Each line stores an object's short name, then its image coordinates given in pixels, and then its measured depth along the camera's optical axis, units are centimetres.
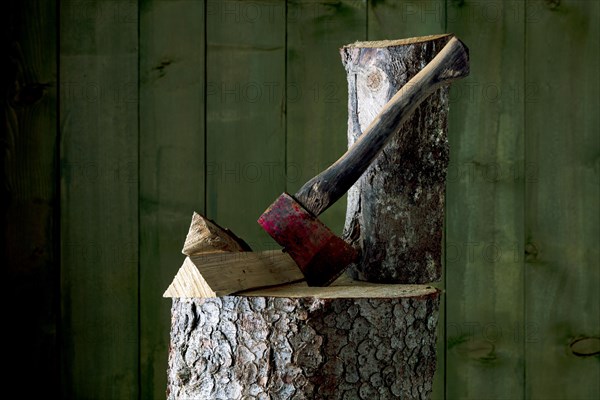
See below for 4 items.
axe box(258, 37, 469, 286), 243
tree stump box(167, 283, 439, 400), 231
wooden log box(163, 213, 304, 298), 232
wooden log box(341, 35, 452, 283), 250
